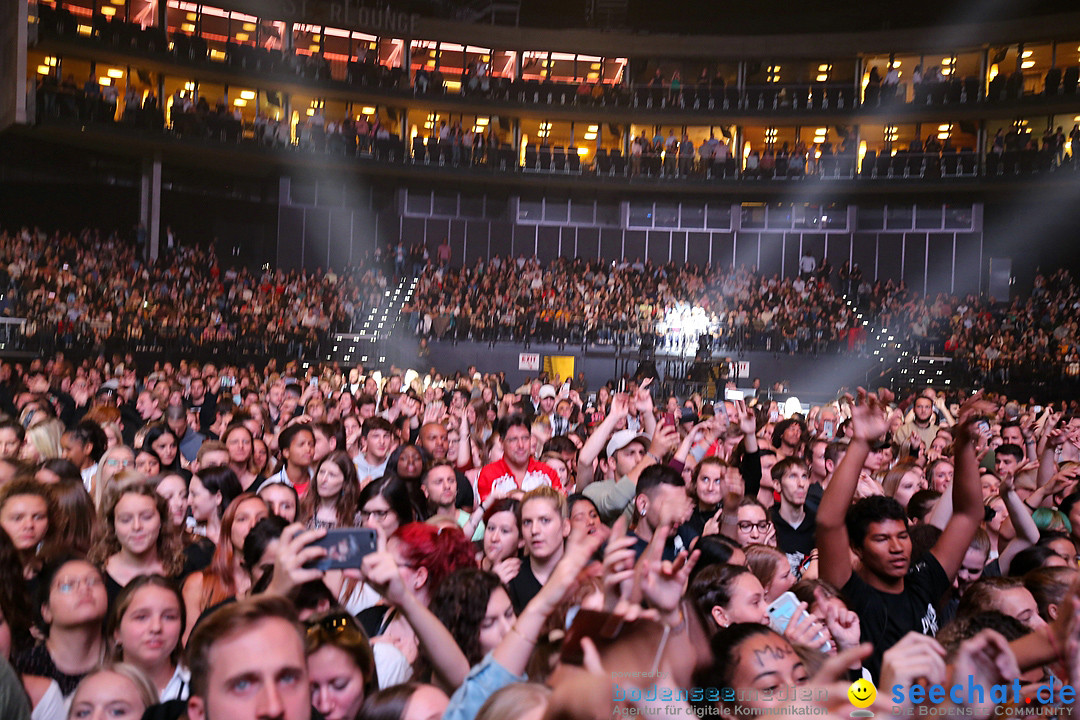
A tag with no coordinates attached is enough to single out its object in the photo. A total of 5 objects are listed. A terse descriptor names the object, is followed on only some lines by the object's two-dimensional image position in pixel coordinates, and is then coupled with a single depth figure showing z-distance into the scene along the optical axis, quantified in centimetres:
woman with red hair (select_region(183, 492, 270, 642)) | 461
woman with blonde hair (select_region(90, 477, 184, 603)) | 491
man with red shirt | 707
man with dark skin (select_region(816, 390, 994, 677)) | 428
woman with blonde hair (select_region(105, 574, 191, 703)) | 372
